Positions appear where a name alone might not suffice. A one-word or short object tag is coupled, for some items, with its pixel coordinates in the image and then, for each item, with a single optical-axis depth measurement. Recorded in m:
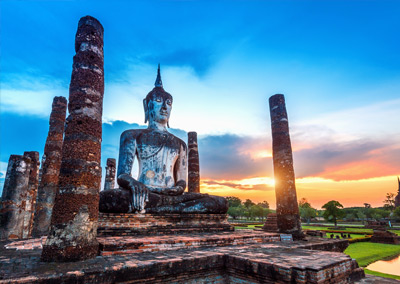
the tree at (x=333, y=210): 35.44
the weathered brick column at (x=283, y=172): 8.32
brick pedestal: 5.89
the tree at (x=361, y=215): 49.44
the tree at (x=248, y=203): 74.31
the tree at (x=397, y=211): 42.64
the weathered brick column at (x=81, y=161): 3.97
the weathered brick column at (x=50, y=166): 12.47
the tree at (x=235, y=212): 61.03
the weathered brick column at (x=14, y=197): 11.35
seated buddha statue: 6.72
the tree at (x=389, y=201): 65.06
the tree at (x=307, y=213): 49.90
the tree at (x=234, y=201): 82.06
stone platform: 3.21
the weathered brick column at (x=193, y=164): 15.58
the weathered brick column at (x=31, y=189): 14.08
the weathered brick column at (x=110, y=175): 19.16
